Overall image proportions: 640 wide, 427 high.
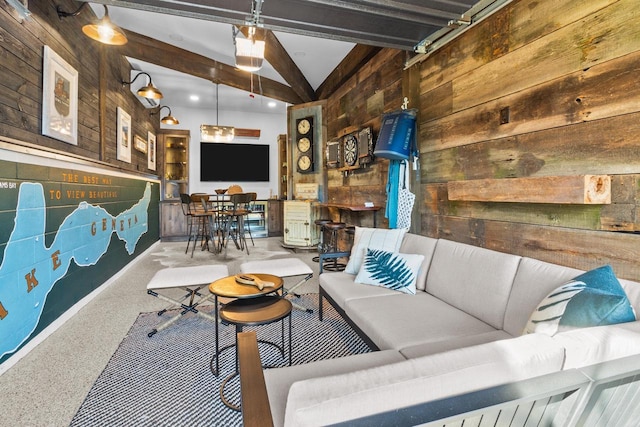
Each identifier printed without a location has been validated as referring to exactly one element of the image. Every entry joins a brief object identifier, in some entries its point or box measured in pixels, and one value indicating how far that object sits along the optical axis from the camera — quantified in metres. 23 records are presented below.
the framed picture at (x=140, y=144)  5.41
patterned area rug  1.55
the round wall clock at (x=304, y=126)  5.78
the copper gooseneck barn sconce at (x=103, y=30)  2.86
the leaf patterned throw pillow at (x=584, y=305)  1.00
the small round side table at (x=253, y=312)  1.67
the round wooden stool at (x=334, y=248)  4.01
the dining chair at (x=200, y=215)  5.53
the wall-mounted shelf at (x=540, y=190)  1.60
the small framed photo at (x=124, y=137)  4.50
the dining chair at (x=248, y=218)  7.13
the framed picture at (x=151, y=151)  6.46
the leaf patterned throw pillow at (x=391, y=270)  2.20
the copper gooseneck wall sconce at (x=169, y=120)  6.33
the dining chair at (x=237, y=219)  5.49
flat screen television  7.94
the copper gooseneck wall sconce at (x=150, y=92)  4.39
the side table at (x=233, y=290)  1.87
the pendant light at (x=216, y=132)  6.06
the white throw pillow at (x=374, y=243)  2.55
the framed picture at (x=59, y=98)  2.61
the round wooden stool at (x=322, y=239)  4.71
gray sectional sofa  0.63
